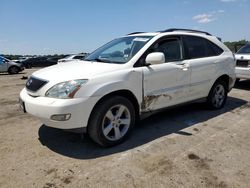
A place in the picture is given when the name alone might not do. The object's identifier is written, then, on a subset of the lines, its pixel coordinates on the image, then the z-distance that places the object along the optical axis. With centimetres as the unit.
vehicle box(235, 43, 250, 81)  606
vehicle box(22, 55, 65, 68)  2216
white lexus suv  263
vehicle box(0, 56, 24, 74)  1434
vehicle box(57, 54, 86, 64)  1454
